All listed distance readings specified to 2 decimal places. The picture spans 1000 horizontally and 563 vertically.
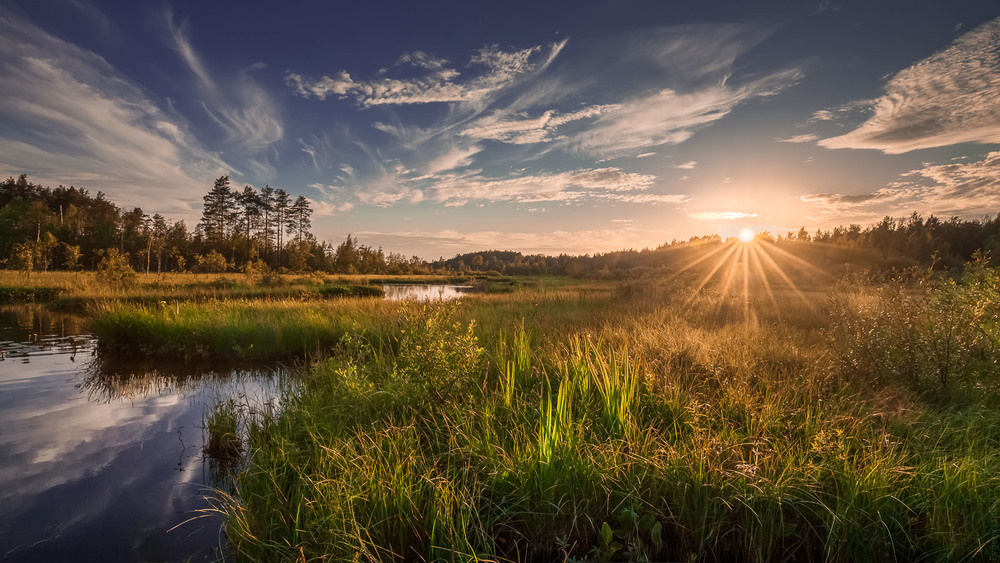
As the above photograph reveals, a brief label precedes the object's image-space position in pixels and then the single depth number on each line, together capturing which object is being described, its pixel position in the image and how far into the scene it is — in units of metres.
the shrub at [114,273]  25.59
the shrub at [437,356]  5.11
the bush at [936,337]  5.14
